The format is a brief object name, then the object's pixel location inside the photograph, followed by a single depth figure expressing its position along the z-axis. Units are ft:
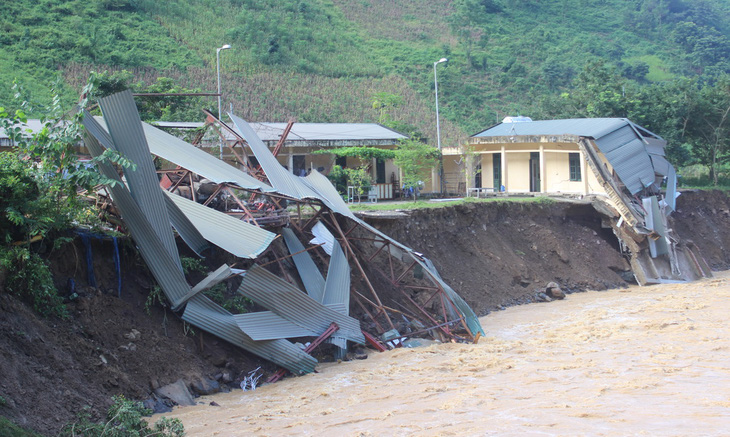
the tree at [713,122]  123.44
